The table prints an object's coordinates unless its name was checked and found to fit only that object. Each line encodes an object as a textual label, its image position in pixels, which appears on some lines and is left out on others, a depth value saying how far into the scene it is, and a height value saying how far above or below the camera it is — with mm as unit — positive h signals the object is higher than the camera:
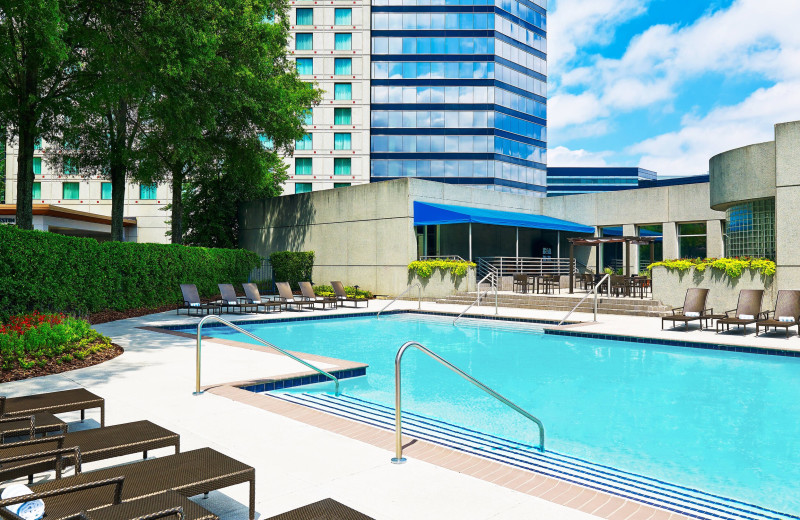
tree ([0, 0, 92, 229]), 12961 +4880
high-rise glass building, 51438 +15860
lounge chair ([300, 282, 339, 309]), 20062 -945
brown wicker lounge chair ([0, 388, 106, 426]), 4762 -1191
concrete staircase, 17094 -1207
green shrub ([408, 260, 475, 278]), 22094 +17
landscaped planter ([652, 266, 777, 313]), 14984 -497
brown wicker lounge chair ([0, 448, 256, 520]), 2885 -1185
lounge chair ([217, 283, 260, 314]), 18344 -990
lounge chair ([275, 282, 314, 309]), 19562 -953
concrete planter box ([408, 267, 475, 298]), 22219 -675
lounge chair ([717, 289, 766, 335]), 13523 -904
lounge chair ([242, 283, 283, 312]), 18734 -909
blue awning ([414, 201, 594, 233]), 22547 +2054
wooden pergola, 21594 +976
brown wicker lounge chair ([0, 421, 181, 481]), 3471 -1188
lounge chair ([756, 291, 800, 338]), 12638 -932
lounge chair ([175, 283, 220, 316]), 17266 -1025
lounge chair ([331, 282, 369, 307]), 21322 -882
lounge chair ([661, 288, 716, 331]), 14398 -891
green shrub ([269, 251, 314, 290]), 26891 +11
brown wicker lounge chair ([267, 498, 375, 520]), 2836 -1237
